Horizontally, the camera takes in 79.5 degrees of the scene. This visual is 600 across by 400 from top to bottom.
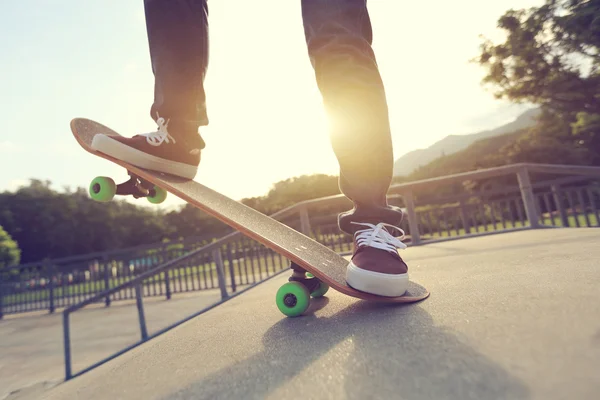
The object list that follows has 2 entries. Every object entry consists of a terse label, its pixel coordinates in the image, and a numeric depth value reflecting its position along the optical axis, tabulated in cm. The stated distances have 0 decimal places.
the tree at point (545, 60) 1216
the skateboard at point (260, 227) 106
